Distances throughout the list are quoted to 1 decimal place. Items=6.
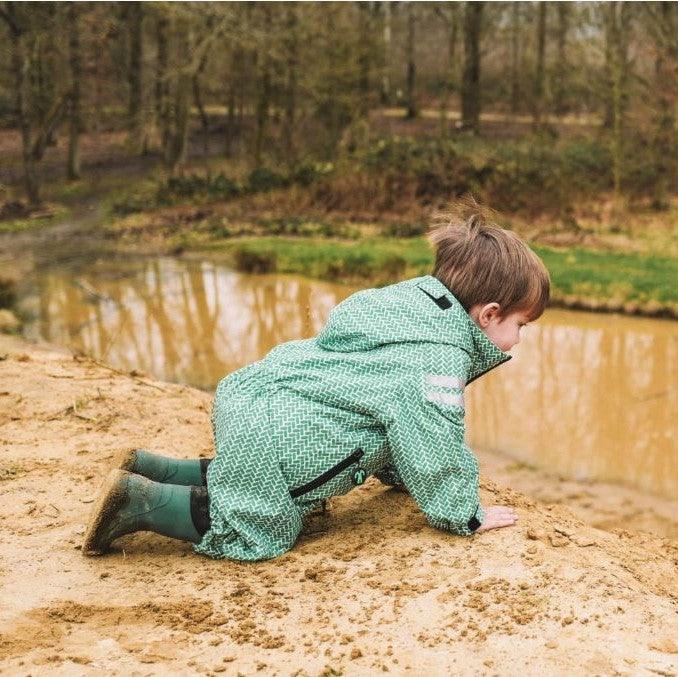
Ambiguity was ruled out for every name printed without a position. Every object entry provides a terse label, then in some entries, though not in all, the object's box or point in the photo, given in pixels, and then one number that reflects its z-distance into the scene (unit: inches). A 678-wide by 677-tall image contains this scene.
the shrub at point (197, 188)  706.2
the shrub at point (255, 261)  493.0
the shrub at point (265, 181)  706.2
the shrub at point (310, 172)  683.8
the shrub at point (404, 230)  570.9
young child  121.1
